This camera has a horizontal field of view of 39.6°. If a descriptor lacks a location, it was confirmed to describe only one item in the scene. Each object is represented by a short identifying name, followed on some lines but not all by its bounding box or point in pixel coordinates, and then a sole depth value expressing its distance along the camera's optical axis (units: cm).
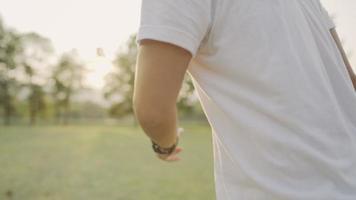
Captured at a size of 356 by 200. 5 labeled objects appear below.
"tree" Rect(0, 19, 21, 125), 4109
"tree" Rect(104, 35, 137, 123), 4406
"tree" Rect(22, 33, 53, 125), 4366
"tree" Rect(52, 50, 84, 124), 4591
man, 82
